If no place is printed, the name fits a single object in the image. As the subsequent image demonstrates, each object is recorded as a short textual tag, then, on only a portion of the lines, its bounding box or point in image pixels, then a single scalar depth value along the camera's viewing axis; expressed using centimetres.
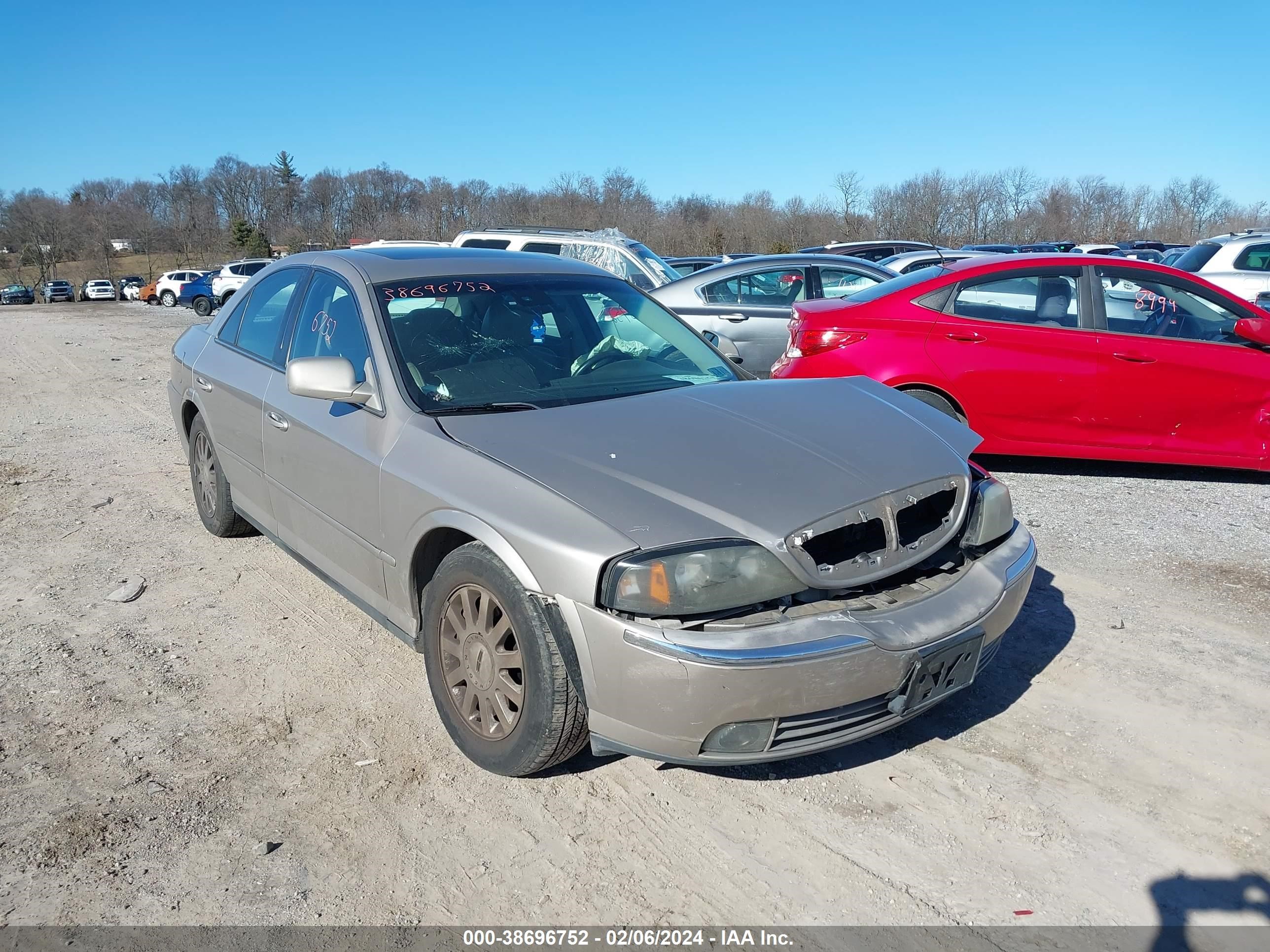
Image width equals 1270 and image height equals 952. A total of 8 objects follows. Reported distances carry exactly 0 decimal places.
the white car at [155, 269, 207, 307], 3775
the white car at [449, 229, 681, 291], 1289
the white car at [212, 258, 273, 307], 3148
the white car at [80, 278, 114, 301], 5212
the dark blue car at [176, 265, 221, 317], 3184
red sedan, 622
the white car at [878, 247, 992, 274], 1584
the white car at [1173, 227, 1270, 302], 1166
